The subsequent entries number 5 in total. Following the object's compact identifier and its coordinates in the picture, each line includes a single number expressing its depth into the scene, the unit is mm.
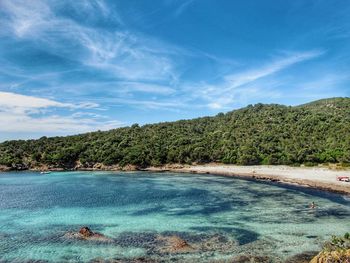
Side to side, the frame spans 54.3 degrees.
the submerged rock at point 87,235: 35312
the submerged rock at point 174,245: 31469
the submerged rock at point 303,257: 29109
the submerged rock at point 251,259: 28875
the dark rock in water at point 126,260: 28750
